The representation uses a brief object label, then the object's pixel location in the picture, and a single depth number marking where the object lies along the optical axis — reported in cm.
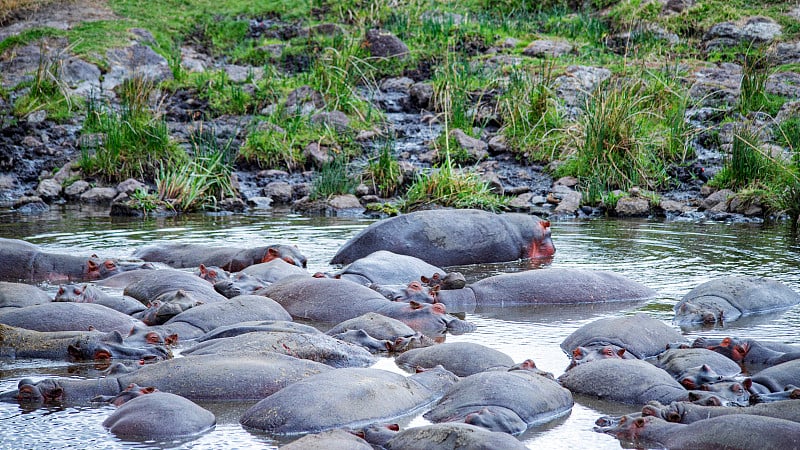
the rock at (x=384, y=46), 3512
